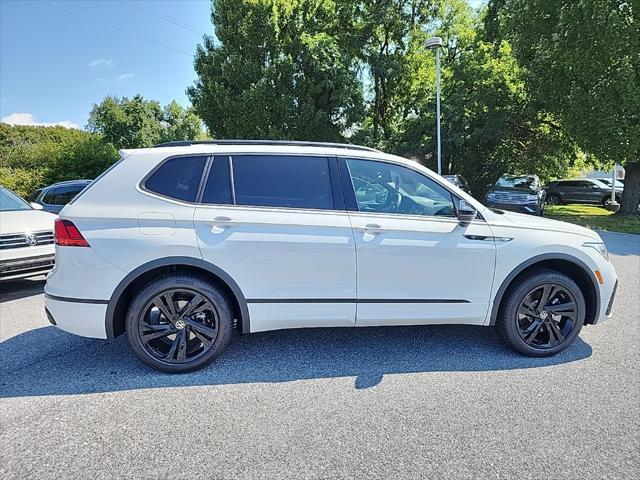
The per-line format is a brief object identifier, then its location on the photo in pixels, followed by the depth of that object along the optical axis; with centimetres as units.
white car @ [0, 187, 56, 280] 557
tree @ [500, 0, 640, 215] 1209
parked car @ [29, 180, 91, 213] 944
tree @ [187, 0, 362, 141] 1891
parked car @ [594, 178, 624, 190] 2541
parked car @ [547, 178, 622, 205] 2425
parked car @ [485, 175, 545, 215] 1538
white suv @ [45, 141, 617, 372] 324
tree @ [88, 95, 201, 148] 4128
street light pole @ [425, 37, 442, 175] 1474
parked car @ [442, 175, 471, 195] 1555
